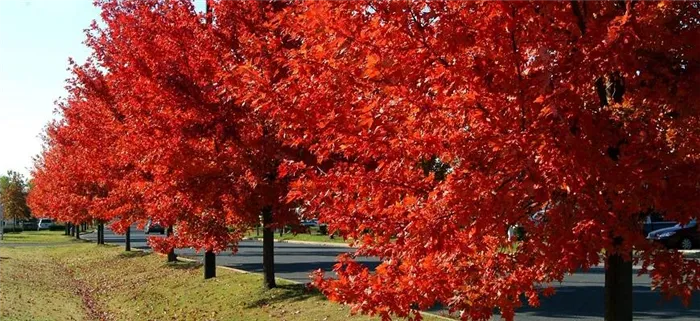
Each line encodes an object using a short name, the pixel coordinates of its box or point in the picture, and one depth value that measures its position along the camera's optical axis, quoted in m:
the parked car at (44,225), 97.62
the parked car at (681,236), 26.20
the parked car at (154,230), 63.69
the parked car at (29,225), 100.06
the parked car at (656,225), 32.46
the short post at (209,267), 19.77
